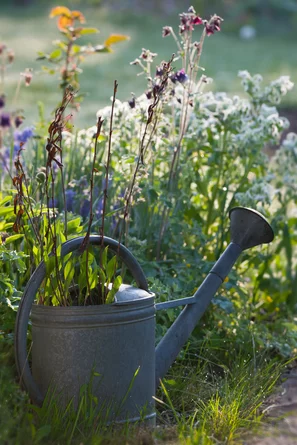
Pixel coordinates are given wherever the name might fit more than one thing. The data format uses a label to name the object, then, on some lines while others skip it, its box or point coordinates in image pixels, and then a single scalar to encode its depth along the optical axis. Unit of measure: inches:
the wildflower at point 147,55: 157.9
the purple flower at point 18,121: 205.8
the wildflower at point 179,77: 156.4
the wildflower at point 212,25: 159.0
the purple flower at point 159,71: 150.8
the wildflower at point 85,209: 188.6
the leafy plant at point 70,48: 205.4
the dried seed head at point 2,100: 214.1
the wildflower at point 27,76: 183.1
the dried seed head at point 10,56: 211.7
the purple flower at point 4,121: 212.4
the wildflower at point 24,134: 206.6
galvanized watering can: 116.3
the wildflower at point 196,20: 158.9
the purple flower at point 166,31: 160.8
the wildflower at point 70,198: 183.8
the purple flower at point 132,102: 161.2
